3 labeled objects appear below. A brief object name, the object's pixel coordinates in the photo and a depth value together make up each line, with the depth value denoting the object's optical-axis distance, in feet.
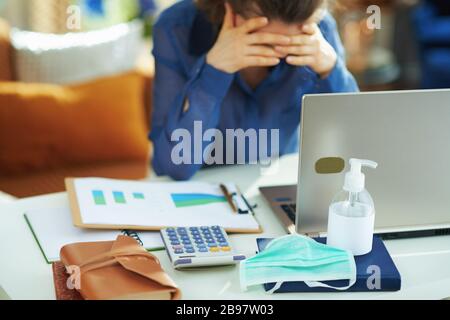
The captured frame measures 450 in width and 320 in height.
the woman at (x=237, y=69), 11.49
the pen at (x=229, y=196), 11.30
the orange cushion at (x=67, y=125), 14.77
